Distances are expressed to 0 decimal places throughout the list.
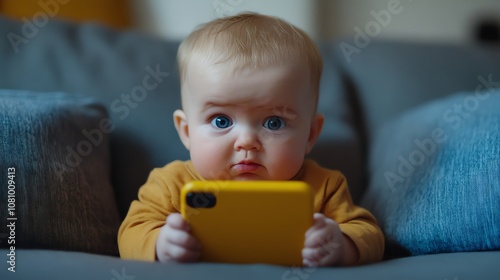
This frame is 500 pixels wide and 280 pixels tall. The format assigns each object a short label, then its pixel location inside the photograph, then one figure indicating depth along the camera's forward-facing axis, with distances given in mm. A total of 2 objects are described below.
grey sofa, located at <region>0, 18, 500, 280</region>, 785
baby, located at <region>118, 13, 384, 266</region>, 880
